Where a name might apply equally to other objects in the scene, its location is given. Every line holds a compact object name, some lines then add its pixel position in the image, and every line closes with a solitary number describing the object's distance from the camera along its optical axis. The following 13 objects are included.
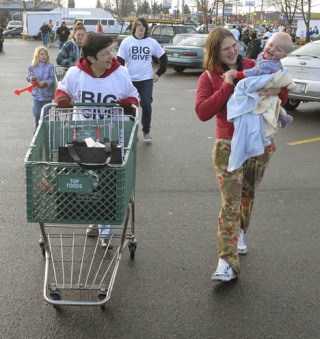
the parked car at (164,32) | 25.55
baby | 3.80
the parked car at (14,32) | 59.04
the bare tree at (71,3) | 108.01
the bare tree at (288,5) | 46.73
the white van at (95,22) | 52.91
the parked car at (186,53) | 19.94
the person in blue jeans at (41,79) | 8.07
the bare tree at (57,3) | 96.46
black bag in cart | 3.50
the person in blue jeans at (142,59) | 8.46
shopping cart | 3.45
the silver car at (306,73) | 10.90
